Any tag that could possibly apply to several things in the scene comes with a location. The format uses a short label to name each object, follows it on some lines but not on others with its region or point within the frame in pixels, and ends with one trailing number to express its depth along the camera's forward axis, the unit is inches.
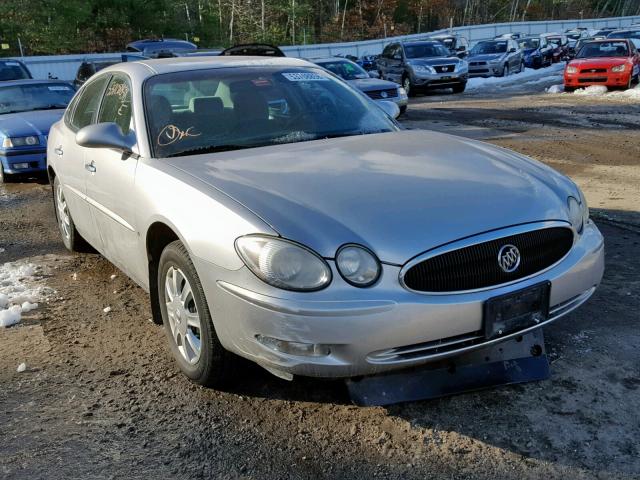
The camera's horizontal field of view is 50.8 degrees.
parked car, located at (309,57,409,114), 561.9
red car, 725.9
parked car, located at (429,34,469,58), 1209.8
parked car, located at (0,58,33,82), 572.1
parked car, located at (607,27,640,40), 990.4
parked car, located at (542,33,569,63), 1312.6
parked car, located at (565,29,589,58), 1382.9
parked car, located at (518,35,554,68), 1221.1
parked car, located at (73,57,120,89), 638.5
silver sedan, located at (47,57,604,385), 106.5
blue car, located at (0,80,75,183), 358.0
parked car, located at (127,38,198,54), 702.5
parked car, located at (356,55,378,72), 1067.3
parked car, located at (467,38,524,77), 1030.4
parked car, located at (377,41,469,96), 837.8
